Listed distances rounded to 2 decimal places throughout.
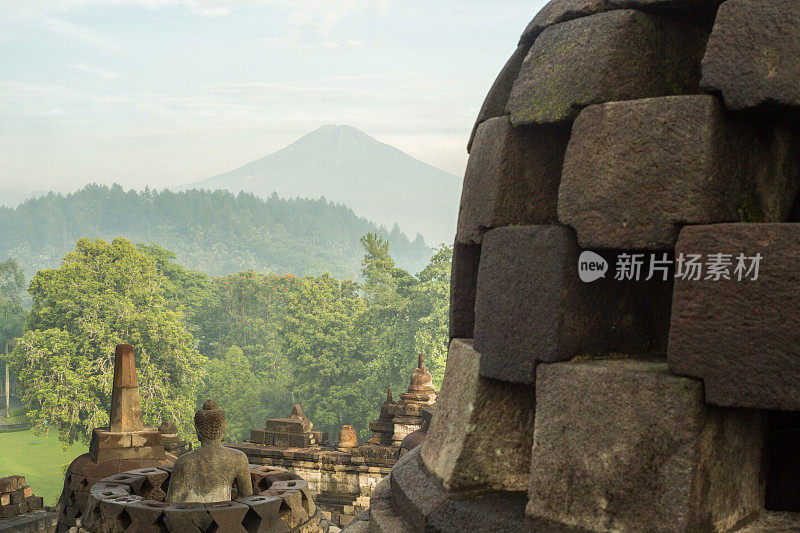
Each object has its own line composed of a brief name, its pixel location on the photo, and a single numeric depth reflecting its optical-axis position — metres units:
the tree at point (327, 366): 31.67
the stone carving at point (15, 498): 12.16
